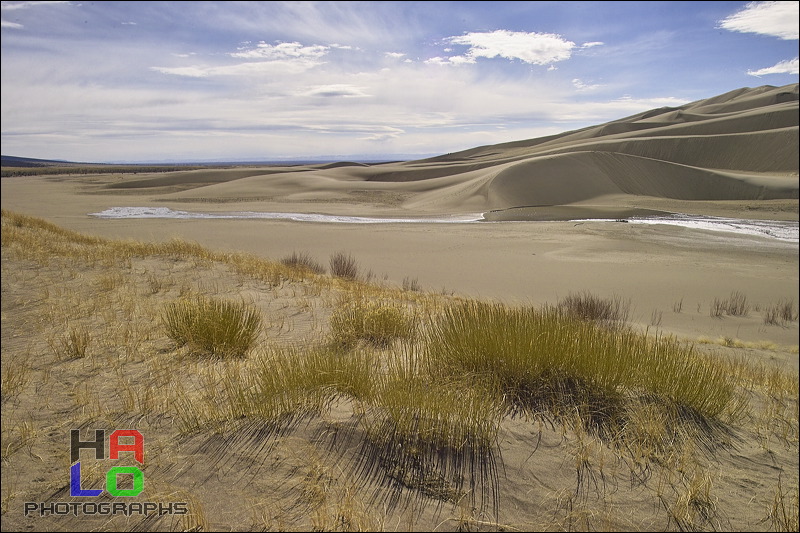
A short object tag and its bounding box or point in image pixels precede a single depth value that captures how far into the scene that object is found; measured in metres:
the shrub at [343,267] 13.43
